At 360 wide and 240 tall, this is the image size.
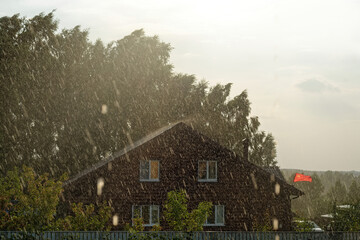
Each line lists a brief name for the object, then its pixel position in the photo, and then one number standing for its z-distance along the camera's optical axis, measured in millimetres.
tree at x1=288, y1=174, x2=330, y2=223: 91288
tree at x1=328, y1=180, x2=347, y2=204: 98188
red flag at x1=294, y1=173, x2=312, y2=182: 41384
